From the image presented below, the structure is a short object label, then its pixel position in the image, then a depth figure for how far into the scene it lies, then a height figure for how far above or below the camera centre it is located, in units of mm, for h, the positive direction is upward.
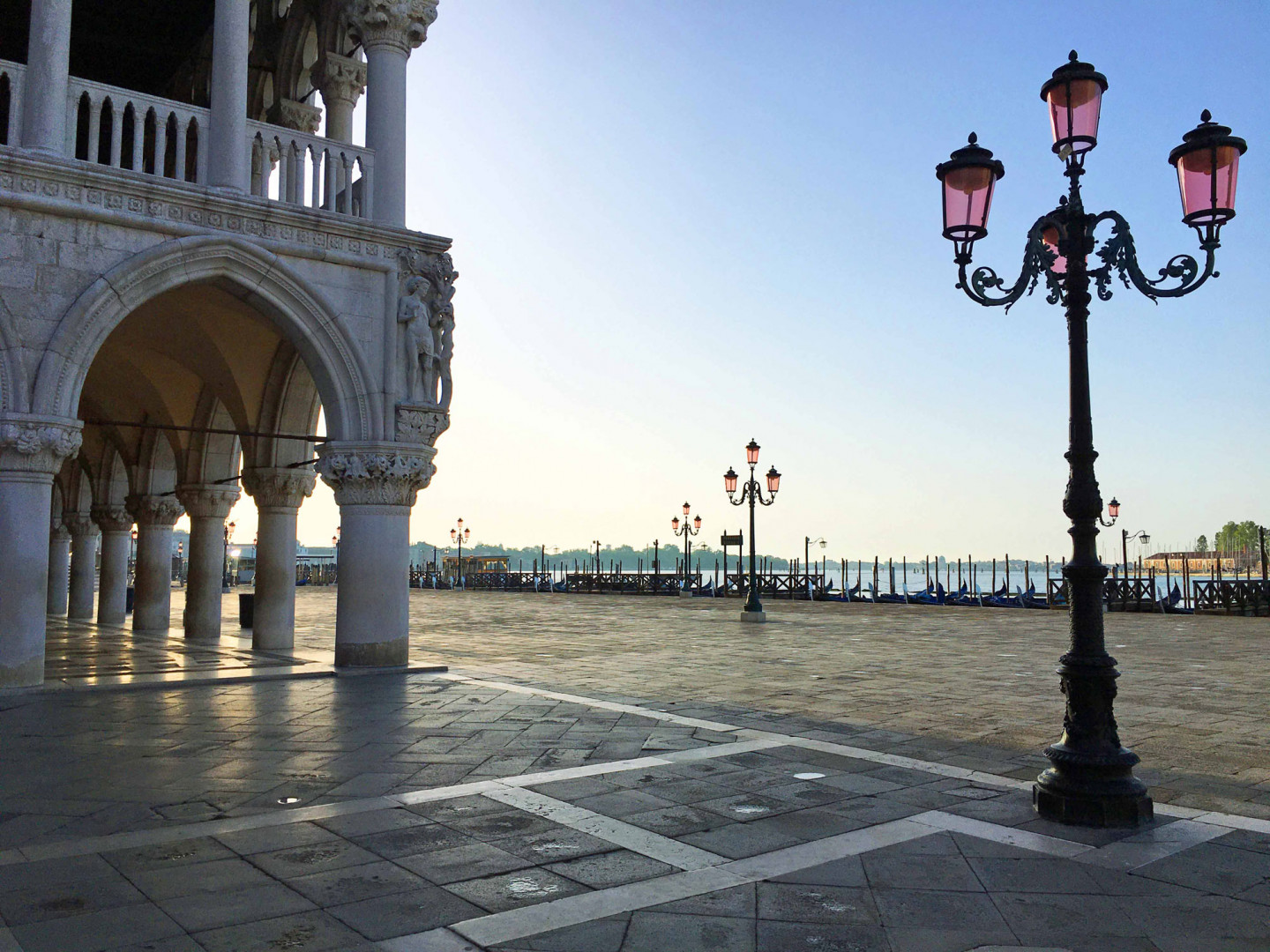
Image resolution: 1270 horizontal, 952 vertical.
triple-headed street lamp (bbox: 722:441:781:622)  23188 +1509
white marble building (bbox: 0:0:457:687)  9359 +2898
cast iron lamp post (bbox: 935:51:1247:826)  5098 +1574
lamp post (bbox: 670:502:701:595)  44188 +916
